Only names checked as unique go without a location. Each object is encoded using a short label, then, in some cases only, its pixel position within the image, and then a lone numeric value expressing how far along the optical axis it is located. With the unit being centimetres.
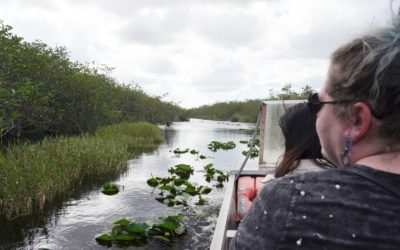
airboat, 451
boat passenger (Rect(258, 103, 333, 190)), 221
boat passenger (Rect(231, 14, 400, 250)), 87
